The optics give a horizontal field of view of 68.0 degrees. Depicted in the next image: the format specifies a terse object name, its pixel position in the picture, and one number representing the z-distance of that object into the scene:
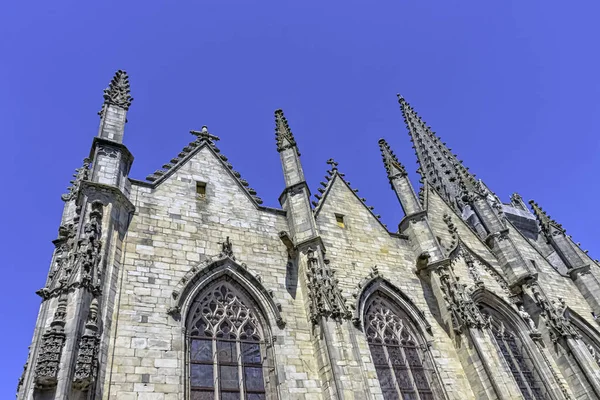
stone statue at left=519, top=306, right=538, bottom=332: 11.93
